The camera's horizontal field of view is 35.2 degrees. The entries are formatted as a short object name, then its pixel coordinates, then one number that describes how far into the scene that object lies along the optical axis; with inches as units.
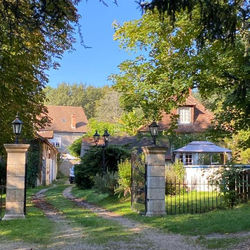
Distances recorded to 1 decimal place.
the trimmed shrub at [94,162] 864.3
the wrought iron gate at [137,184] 527.3
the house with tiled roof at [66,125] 2415.1
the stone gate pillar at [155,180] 459.2
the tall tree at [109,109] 2401.6
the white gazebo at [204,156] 909.8
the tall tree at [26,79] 497.4
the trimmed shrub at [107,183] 687.1
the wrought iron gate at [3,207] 466.0
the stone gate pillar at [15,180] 437.7
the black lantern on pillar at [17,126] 461.4
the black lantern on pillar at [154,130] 496.1
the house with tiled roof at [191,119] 1320.1
